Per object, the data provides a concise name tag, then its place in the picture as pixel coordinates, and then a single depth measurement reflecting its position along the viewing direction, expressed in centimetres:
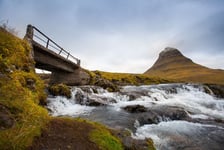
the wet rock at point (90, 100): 872
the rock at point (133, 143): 314
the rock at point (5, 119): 258
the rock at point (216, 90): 1857
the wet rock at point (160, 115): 619
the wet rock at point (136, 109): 714
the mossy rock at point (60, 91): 933
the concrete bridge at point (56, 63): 858
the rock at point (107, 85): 1322
